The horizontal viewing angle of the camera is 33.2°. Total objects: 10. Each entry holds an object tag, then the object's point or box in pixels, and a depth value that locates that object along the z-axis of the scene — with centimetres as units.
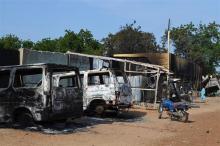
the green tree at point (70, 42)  4048
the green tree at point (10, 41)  3835
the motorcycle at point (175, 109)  1516
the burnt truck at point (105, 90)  1448
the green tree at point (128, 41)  4052
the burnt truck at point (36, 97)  1104
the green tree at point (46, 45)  4024
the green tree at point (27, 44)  4059
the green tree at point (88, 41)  4150
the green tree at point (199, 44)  5088
